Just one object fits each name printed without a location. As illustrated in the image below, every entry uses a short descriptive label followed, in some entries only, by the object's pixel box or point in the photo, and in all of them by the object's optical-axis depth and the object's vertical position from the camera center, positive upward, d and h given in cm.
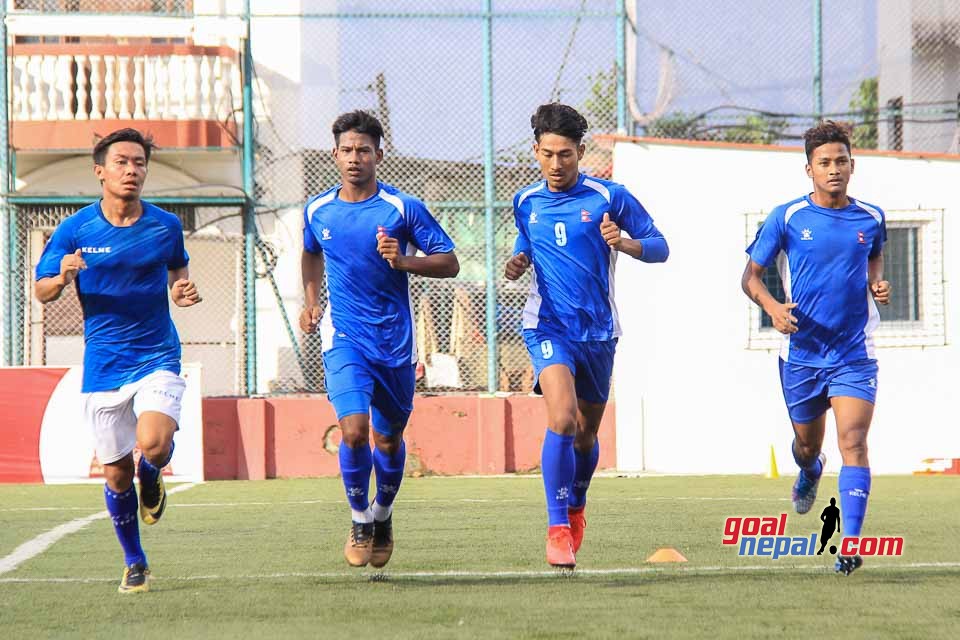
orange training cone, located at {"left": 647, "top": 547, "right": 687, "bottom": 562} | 1605 -130
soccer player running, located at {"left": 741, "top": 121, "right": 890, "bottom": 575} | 1569 +16
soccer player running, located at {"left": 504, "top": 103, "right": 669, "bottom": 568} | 1531 +25
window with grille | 3237 +26
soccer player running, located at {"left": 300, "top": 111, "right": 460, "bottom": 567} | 1511 +6
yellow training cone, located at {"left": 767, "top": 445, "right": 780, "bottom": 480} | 3080 -163
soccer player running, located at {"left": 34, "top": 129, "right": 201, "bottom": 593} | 1480 -1
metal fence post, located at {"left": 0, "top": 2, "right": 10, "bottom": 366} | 3344 +96
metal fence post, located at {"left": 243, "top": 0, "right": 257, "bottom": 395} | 3328 +84
